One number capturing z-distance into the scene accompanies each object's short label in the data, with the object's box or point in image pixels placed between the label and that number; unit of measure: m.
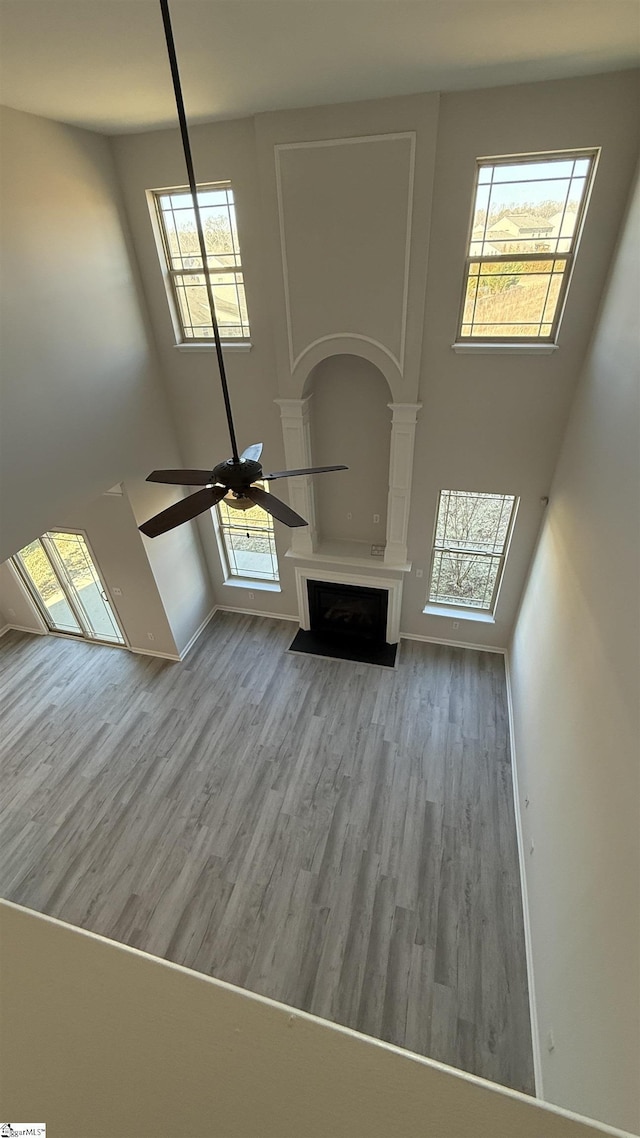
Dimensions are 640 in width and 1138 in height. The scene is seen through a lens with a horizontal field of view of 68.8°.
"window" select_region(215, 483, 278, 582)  6.30
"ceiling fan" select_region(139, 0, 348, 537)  2.47
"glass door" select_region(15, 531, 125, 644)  6.24
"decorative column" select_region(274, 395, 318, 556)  5.03
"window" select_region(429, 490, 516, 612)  5.37
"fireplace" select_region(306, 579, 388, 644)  6.20
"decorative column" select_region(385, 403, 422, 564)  4.81
